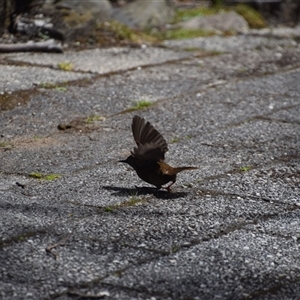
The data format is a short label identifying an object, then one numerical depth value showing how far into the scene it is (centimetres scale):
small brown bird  864
